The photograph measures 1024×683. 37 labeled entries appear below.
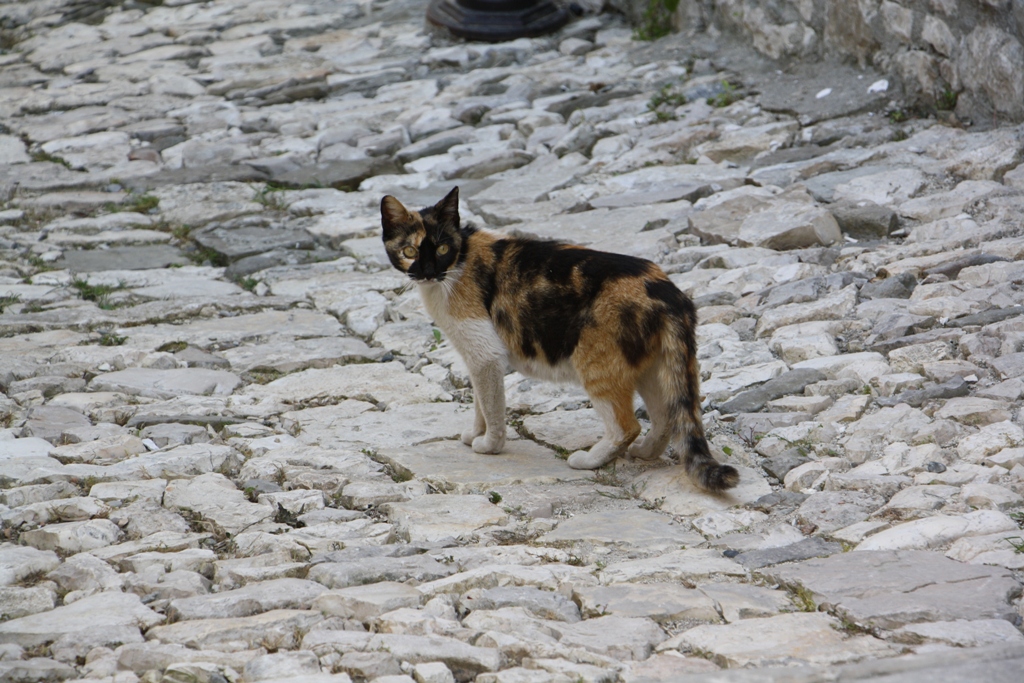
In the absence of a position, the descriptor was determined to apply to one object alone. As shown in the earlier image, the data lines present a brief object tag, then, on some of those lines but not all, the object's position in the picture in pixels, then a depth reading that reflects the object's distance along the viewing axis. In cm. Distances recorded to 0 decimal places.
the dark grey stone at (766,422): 832
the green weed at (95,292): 1229
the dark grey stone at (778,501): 707
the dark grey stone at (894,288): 1005
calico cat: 765
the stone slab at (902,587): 528
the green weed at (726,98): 1639
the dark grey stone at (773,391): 884
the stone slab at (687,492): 725
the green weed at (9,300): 1195
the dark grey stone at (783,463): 761
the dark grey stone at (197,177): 1652
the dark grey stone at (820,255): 1121
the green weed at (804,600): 561
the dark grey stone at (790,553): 622
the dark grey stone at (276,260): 1348
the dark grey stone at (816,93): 1486
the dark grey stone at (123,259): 1344
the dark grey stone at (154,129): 1841
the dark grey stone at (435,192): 1470
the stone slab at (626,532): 668
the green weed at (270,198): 1550
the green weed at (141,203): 1566
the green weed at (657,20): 2022
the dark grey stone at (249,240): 1397
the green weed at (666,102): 1675
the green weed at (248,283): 1303
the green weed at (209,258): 1385
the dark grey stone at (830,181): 1265
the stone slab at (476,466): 786
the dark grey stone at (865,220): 1159
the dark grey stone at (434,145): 1689
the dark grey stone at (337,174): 1627
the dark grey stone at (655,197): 1362
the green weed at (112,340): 1098
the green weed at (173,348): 1097
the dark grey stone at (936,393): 805
